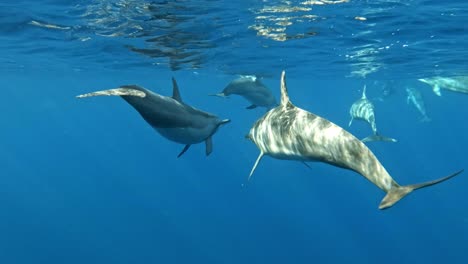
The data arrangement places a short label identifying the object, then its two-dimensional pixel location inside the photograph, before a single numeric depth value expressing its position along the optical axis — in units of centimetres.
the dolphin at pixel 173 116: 709
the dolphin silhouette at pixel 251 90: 1480
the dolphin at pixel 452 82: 3038
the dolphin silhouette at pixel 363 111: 1867
